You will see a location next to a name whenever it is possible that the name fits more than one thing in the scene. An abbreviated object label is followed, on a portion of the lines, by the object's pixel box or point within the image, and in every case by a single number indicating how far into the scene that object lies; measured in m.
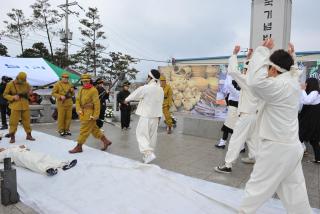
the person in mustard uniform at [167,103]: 6.54
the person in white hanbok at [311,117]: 4.13
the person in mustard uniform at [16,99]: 4.94
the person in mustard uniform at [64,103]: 5.79
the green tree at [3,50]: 15.19
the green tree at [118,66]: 17.56
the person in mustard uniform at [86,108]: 4.33
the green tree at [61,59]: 16.43
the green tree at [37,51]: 15.75
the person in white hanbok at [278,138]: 1.98
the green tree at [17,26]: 15.46
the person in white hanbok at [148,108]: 3.98
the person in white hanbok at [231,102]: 4.12
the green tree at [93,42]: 16.69
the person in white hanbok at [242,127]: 3.53
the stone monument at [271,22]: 3.95
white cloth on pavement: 2.50
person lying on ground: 3.23
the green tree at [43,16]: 16.01
